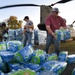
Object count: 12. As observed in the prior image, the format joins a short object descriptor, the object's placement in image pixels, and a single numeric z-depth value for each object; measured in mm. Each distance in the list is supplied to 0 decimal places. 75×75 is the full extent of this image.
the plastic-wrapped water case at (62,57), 1958
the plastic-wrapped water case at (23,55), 1610
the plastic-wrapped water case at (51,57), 1917
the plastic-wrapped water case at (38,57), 1704
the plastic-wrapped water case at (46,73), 1491
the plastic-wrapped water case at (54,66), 1648
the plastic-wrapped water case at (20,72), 1314
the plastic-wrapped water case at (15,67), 1591
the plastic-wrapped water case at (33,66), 1597
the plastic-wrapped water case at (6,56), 1605
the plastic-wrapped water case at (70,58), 2055
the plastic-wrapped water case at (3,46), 1832
